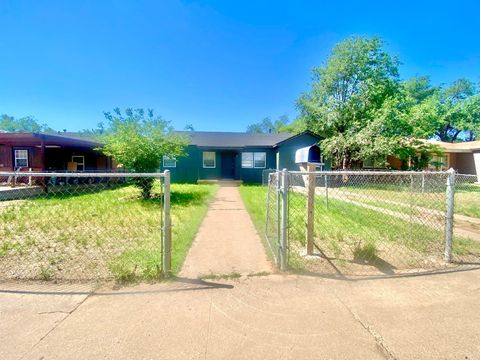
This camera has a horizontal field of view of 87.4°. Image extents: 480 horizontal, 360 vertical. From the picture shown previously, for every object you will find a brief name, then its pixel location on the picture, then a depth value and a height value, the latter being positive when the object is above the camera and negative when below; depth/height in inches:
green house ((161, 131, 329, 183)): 765.9 +26.1
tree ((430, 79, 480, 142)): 1197.9 +265.4
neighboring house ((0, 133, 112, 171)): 521.3 +37.1
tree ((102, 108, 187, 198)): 411.2 +42.8
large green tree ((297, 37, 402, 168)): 717.3 +227.0
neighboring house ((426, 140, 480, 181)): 836.0 +37.5
